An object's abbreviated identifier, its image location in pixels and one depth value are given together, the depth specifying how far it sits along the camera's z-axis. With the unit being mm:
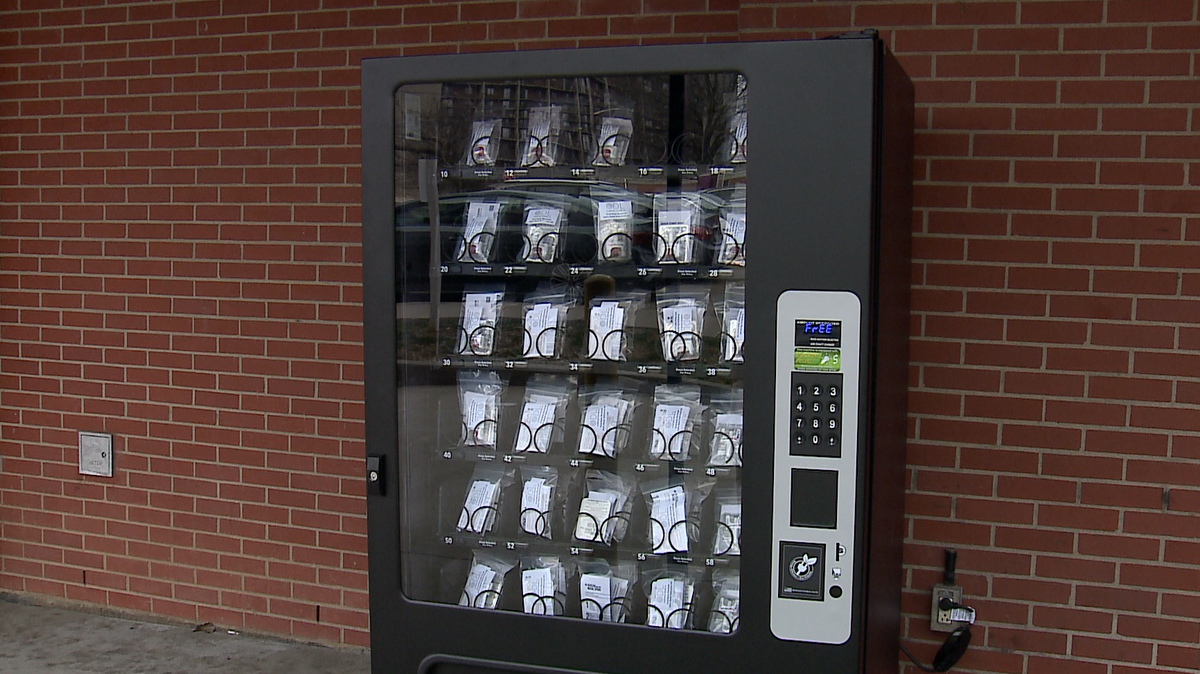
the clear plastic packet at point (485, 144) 2727
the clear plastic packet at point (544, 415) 2803
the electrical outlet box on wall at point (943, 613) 3057
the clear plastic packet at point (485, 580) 2820
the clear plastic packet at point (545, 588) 2789
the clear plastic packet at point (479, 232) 2770
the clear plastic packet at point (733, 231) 2549
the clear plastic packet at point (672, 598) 2676
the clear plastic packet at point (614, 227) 2674
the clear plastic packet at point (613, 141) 2641
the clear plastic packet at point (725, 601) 2646
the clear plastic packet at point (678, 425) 2676
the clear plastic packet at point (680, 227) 2613
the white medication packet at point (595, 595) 2744
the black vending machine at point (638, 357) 2332
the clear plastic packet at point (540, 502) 2807
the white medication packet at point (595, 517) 2750
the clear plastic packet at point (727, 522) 2635
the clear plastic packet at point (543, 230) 2746
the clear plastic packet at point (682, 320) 2650
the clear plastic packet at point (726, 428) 2619
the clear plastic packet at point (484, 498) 2834
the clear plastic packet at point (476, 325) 2787
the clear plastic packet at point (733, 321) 2592
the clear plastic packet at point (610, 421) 2736
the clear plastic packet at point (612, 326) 2695
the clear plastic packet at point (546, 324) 2752
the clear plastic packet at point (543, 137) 2707
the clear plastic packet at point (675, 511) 2674
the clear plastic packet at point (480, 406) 2842
